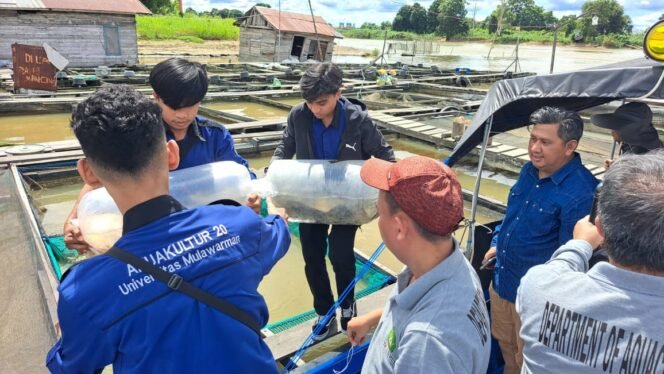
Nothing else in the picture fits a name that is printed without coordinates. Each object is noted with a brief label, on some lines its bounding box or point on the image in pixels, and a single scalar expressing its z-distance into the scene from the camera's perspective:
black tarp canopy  2.23
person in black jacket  2.76
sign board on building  11.14
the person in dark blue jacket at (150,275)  1.08
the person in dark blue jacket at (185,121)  2.06
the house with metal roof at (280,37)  23.72
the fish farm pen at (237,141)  3.20
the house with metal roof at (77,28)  16.12
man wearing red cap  1.13
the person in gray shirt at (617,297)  1.07
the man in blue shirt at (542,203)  2.24
